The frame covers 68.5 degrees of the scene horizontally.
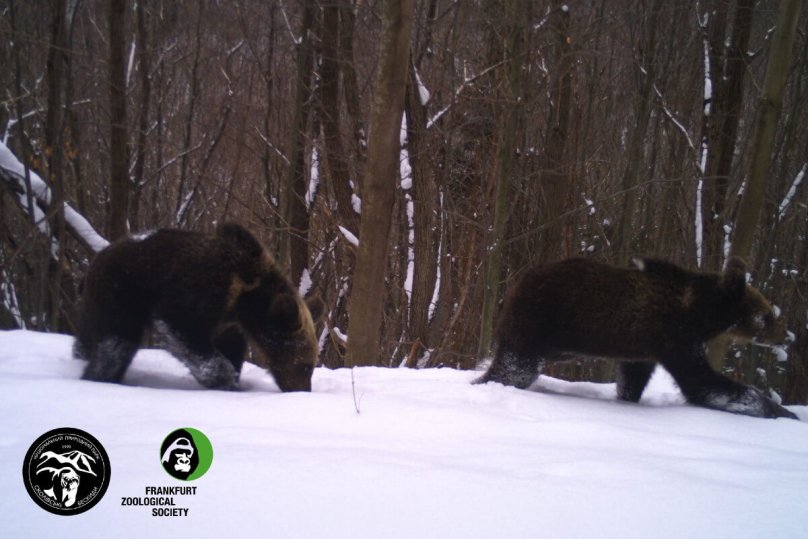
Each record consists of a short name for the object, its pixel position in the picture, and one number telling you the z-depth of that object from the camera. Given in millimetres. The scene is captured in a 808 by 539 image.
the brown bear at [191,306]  4531
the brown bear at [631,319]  4633
